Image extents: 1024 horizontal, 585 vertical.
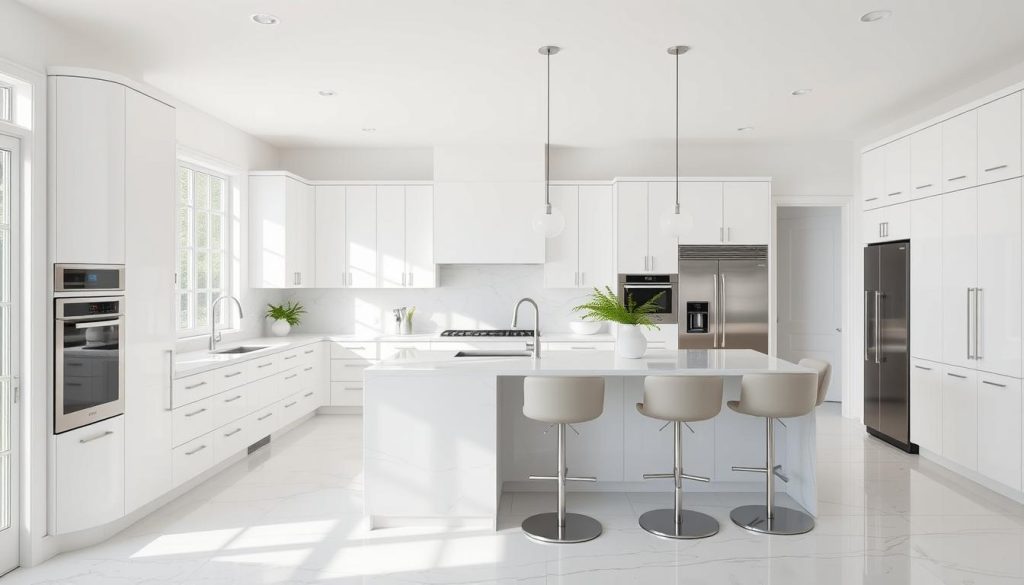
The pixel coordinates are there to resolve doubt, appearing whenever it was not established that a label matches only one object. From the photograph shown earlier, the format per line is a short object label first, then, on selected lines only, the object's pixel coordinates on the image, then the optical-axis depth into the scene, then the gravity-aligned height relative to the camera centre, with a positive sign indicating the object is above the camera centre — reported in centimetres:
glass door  299 -25
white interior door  737 +4
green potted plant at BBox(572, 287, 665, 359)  381 -17
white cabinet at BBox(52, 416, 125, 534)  319 -93
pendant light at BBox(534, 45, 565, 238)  408 +46
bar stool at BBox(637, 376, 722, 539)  335 -57
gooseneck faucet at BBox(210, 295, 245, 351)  505 -28
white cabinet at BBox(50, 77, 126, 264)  319 +63
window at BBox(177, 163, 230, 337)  536 +42
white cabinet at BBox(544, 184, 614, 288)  648 +53
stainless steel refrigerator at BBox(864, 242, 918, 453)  498 -40
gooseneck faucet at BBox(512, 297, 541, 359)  397 -29
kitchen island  354 -76
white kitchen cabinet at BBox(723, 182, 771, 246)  621 +82
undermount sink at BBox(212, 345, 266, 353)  538 -47
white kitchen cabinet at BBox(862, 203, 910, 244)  498 +57
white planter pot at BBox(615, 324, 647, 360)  388 -29
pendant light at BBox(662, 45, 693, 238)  407 +45
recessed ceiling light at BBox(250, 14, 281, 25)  342 +147
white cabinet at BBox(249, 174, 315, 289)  610 +59
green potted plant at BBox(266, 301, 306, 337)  641 -25
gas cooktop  636 -39
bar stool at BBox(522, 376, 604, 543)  333 -58
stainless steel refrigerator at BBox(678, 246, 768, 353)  622 +2
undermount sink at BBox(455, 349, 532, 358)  452 -43
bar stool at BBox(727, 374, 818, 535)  343 -60
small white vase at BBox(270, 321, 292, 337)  640 -35
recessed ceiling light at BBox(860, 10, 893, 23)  338 +148
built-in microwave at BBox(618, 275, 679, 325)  623 +4
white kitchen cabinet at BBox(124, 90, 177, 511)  348 +0
